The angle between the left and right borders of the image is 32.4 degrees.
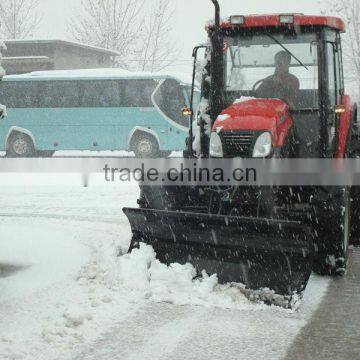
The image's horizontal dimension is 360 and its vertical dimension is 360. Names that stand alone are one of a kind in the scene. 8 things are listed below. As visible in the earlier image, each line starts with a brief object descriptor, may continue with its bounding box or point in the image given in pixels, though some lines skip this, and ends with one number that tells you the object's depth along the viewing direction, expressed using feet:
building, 113.70
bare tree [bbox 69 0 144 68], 122.52
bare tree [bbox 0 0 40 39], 130.82
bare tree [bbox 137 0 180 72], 125.39
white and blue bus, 71.26
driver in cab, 21.02
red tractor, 17.78
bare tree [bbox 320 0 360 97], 109.19
